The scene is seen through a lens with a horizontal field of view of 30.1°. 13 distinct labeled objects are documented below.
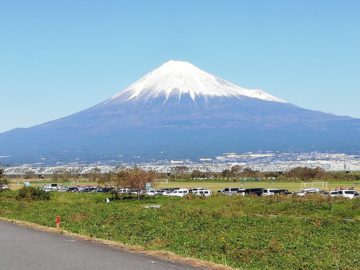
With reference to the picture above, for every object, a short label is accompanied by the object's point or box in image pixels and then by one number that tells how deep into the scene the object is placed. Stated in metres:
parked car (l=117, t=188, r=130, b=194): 60.84
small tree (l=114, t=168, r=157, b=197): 58.00
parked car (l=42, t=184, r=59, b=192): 74.49
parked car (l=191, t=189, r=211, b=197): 58.25
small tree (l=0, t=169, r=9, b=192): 67.06
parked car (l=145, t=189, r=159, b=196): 59.37
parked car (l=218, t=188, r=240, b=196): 57.58
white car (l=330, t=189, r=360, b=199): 49.50
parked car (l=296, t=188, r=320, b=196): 52.86
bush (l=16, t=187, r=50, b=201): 48.11
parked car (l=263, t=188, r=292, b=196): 55.58
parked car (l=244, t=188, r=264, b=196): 56.82
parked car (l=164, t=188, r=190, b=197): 58.91
